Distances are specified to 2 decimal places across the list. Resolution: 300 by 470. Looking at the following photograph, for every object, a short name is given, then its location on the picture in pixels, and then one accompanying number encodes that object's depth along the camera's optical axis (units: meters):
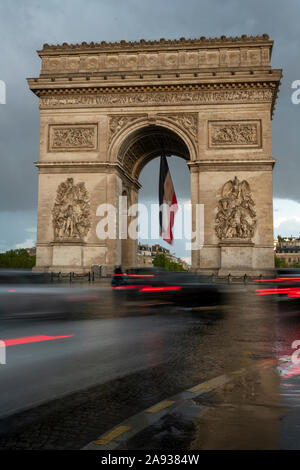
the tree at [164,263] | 109.28
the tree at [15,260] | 98.12
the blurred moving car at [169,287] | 15.33
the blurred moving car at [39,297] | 11.51
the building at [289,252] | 137.12
